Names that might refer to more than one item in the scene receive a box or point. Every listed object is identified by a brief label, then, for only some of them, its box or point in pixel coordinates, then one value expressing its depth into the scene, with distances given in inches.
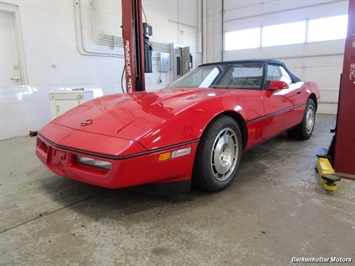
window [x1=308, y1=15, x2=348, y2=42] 247.8
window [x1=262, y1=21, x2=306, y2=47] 268.9
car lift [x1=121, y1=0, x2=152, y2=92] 140.0
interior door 172.3
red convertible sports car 60.3
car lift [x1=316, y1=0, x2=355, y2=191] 82.3
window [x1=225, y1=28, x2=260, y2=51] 300.8
